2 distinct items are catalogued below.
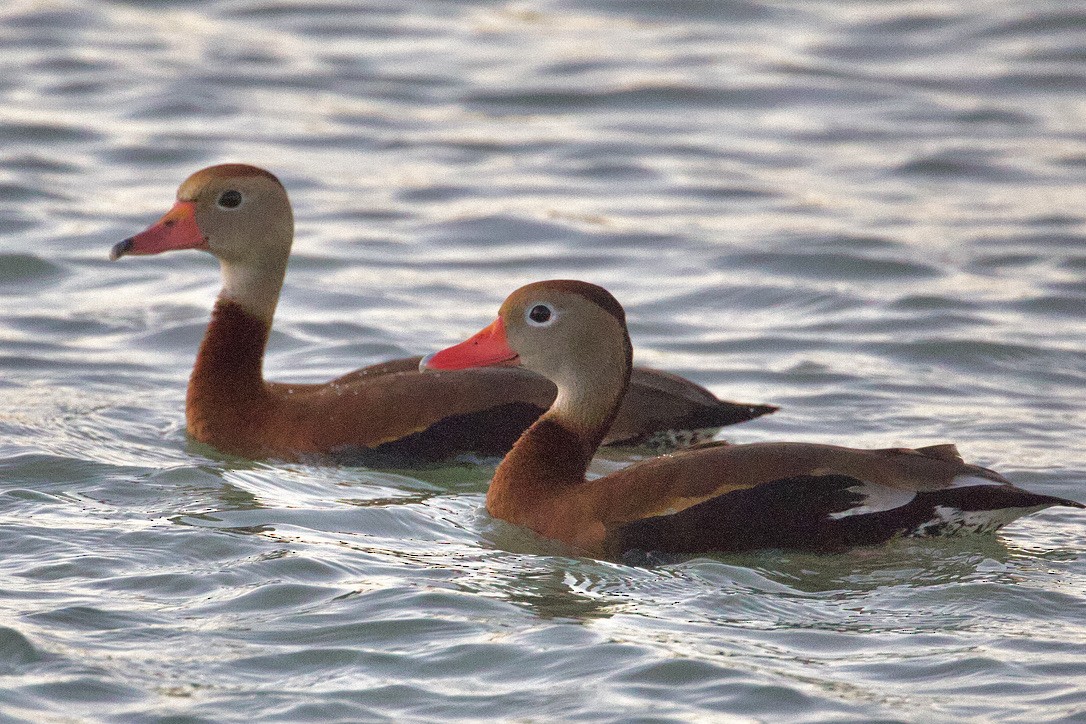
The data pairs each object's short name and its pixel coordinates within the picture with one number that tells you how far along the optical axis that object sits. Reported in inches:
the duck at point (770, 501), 510.6
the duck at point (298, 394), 611.5
